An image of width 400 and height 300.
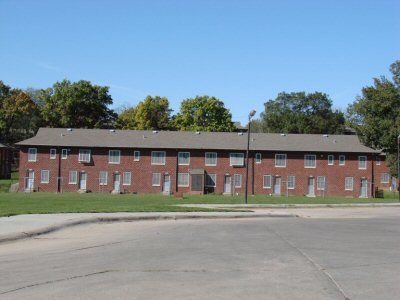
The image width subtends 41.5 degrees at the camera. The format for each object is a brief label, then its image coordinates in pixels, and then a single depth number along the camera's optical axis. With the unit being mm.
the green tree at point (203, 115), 97750
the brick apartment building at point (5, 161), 89462
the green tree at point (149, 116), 96375
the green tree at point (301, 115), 109812
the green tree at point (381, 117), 71625
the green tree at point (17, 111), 95375
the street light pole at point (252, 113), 36625
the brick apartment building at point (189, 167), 64062
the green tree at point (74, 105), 90438
